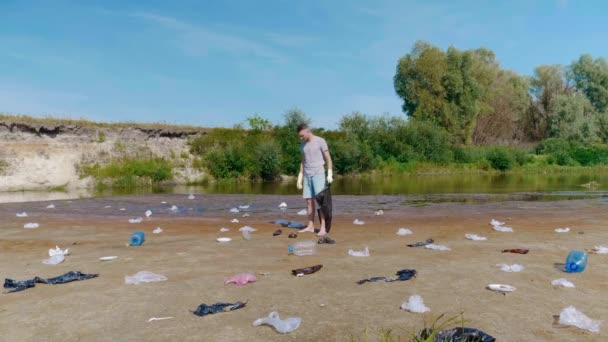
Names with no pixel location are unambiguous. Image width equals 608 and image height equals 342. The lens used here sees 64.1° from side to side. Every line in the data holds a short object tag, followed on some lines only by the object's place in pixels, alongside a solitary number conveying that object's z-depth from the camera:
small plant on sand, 3.64
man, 10.02
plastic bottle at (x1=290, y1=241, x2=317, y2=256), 7.41
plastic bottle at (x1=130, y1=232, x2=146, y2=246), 8.52
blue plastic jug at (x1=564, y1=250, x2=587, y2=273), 5.92
